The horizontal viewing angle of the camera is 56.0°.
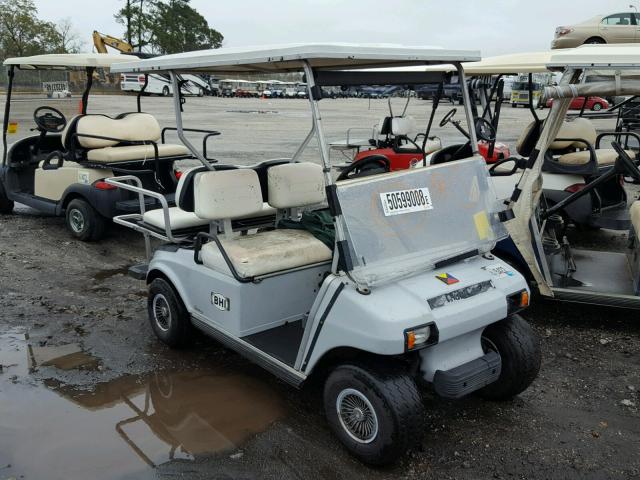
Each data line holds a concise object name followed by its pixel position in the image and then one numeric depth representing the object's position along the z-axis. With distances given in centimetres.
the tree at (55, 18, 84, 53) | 5756
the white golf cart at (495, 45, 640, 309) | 399
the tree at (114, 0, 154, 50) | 6244
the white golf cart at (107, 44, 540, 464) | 277
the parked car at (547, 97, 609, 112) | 1126
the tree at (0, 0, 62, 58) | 5512
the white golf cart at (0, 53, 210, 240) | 654
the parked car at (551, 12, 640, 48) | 1814
